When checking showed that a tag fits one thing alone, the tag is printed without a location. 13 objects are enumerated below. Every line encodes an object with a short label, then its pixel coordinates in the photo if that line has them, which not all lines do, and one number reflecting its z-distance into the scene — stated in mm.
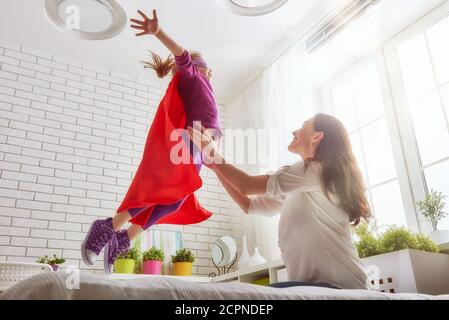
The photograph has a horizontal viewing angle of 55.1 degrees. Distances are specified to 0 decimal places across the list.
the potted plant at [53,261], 2731
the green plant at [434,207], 2508
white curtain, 3512
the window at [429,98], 2834
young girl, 1879
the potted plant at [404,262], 2039
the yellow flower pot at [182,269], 3451
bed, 608
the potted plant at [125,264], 3193
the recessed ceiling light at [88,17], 2906
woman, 1348
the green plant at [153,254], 3410
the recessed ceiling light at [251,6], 2875
